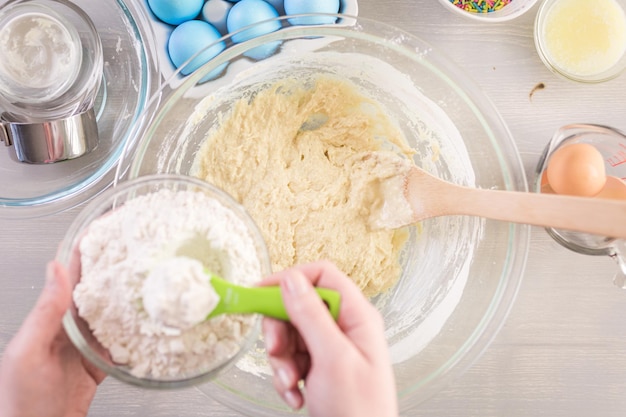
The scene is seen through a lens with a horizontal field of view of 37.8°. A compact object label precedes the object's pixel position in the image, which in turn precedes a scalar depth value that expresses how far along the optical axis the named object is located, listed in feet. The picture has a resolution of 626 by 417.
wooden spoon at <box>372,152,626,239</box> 2.23
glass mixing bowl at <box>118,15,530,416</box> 2.37
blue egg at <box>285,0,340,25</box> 2.46
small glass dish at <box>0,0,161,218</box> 2.55
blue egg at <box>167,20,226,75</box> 2.49
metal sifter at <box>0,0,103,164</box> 2.51
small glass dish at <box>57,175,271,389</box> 2.04
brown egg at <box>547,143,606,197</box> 2.47
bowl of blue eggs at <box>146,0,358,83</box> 2.48
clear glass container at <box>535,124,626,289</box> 2.54
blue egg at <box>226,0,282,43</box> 2.50
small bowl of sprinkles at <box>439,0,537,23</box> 2.55
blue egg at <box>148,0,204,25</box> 2.48
